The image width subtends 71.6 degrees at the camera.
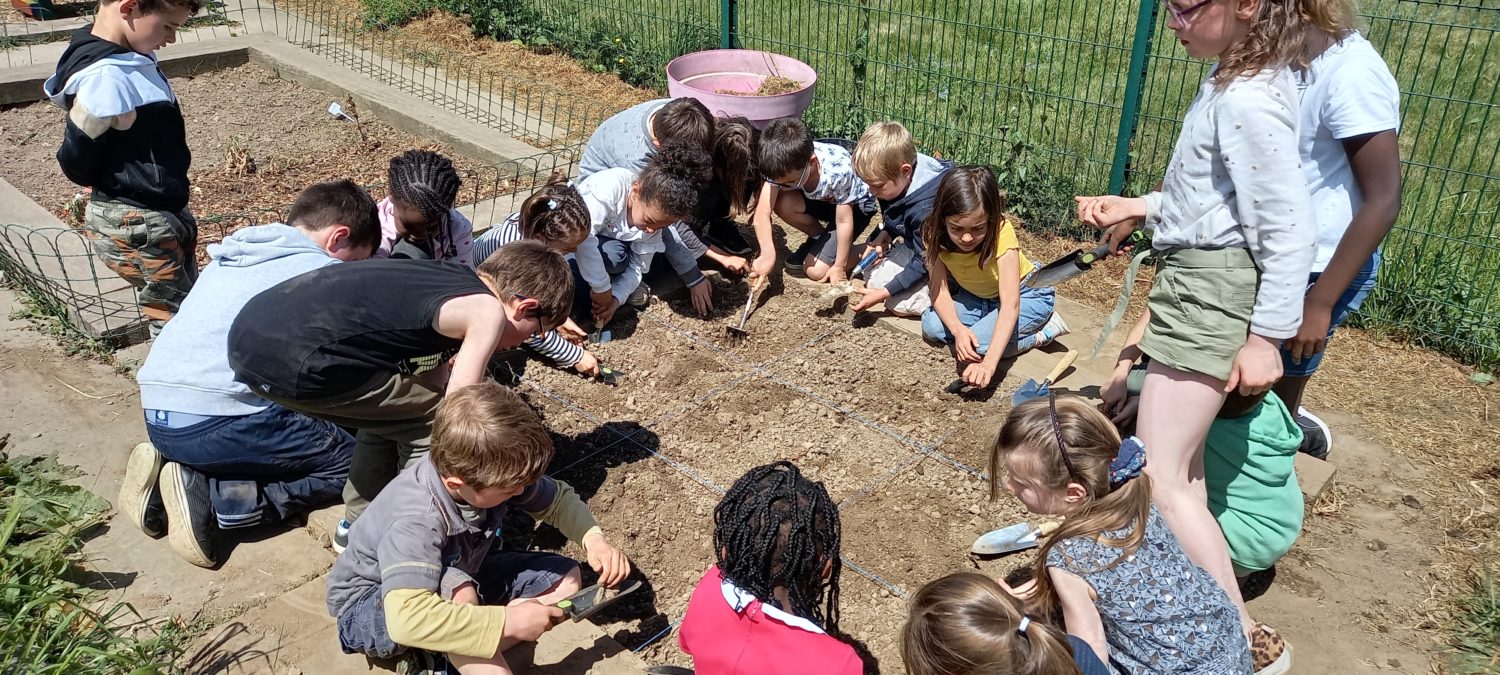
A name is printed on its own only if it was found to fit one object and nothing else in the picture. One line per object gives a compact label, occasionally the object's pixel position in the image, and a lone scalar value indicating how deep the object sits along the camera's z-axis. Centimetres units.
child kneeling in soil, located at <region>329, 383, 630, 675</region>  237
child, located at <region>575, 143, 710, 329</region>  411
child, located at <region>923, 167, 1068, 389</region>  384
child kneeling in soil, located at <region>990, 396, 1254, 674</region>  226
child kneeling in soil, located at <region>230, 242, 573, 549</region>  281
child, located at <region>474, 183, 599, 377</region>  391
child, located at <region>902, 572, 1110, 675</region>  192
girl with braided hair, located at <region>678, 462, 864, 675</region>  215
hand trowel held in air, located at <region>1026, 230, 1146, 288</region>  397
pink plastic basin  536
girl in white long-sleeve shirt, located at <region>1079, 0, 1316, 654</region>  234
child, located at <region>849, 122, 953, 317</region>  427
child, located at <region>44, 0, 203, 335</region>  366
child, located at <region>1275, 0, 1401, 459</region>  242
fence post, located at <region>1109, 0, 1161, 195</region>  505
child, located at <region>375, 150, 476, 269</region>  383
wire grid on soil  316
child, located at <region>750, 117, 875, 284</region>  446
